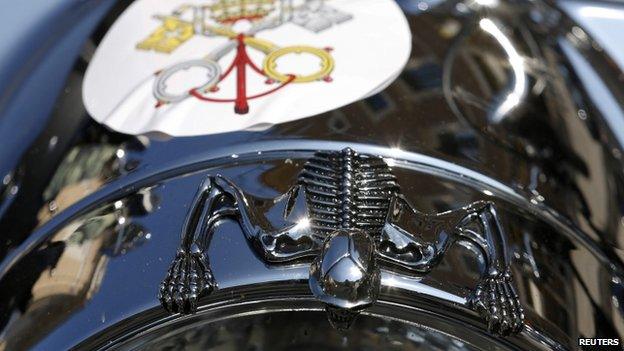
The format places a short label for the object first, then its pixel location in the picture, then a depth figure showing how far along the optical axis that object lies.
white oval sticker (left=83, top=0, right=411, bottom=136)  0.71
